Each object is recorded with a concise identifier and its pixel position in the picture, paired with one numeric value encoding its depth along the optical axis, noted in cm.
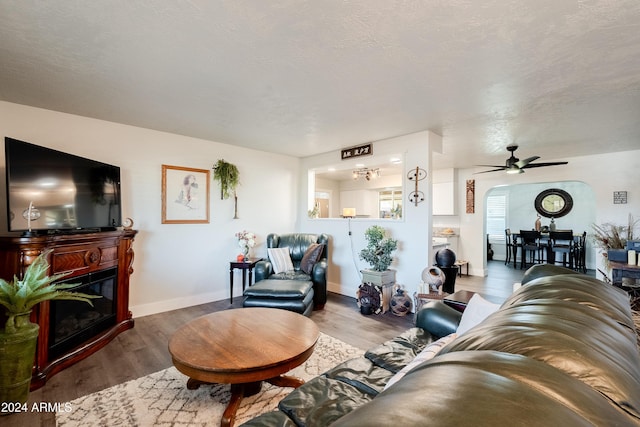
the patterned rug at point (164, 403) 173
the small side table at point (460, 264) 620
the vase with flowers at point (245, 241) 430
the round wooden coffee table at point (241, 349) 158
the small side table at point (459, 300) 220
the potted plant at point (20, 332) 175
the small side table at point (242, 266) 408
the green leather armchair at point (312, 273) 376
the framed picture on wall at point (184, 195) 387
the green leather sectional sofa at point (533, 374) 35
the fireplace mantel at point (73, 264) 209
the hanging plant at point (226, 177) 429
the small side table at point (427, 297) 287
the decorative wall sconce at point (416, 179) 376
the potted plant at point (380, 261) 378
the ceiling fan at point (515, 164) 400
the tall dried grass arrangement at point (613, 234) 443
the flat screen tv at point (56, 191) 216
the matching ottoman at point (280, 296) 316
